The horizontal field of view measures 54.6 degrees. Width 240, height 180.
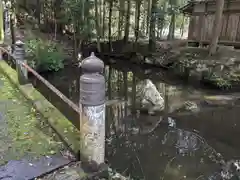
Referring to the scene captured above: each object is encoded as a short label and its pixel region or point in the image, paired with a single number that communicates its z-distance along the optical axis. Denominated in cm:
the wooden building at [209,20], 1291
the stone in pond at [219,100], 729
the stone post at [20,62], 511
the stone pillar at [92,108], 236
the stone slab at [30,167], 250
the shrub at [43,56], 907
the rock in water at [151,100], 628
